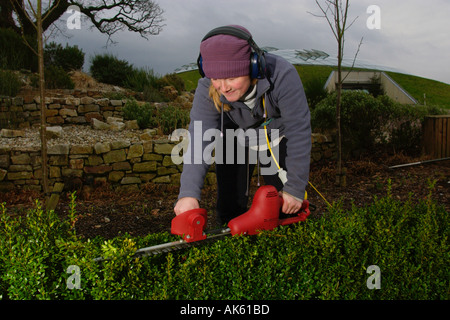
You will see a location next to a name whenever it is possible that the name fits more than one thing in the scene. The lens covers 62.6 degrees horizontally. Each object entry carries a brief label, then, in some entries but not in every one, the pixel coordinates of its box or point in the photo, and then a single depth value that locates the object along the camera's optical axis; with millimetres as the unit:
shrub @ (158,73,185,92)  11250
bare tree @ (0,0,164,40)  15305
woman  1840
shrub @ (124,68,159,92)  11016
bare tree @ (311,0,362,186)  5555
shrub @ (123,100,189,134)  7262
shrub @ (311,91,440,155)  7082
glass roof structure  21781
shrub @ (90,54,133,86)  12250
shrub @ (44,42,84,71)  12492
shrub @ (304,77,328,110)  9336
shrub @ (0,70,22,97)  8898
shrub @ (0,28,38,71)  11141
